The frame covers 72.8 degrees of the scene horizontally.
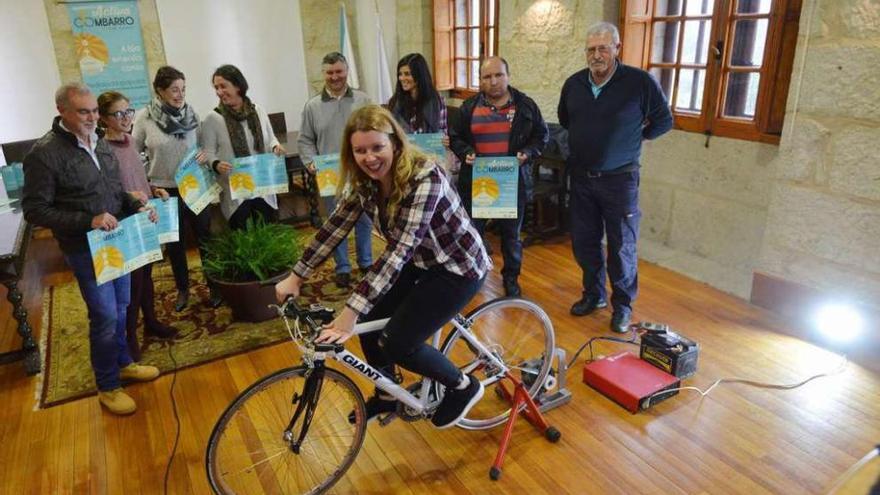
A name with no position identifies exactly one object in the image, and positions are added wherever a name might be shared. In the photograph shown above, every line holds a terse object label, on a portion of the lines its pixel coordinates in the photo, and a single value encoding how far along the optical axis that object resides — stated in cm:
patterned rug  299
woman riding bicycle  180
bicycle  188
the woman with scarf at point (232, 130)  316
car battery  270
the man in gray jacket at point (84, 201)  223
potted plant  332
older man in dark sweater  296
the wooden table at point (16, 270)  278
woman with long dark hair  341
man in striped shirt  324
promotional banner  515
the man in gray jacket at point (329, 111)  342
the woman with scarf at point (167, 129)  308
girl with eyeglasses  275
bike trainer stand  222
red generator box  256
